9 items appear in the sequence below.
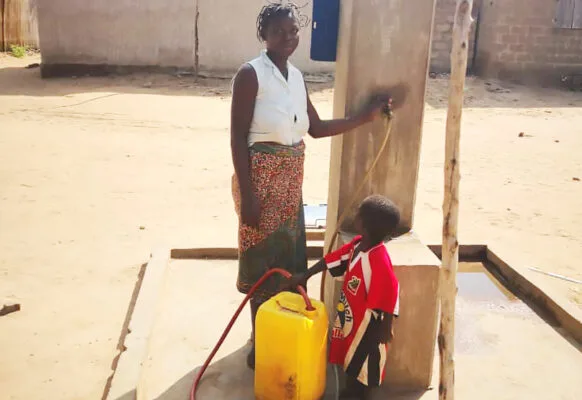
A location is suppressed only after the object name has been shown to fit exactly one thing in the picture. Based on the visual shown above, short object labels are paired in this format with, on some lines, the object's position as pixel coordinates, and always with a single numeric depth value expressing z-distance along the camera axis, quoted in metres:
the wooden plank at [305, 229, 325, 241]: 5.07
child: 2.67
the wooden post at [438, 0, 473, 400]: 2.14
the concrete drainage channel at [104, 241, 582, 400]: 3.16
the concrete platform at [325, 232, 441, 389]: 2.95
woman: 2.80
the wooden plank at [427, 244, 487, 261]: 5.01
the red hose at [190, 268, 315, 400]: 2.66
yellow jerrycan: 2.64
